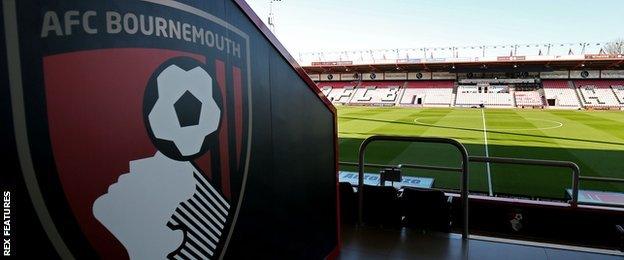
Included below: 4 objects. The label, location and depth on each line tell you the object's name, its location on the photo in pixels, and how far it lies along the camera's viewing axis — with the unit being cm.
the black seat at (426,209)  454
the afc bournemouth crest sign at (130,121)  126
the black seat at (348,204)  500
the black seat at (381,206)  477
